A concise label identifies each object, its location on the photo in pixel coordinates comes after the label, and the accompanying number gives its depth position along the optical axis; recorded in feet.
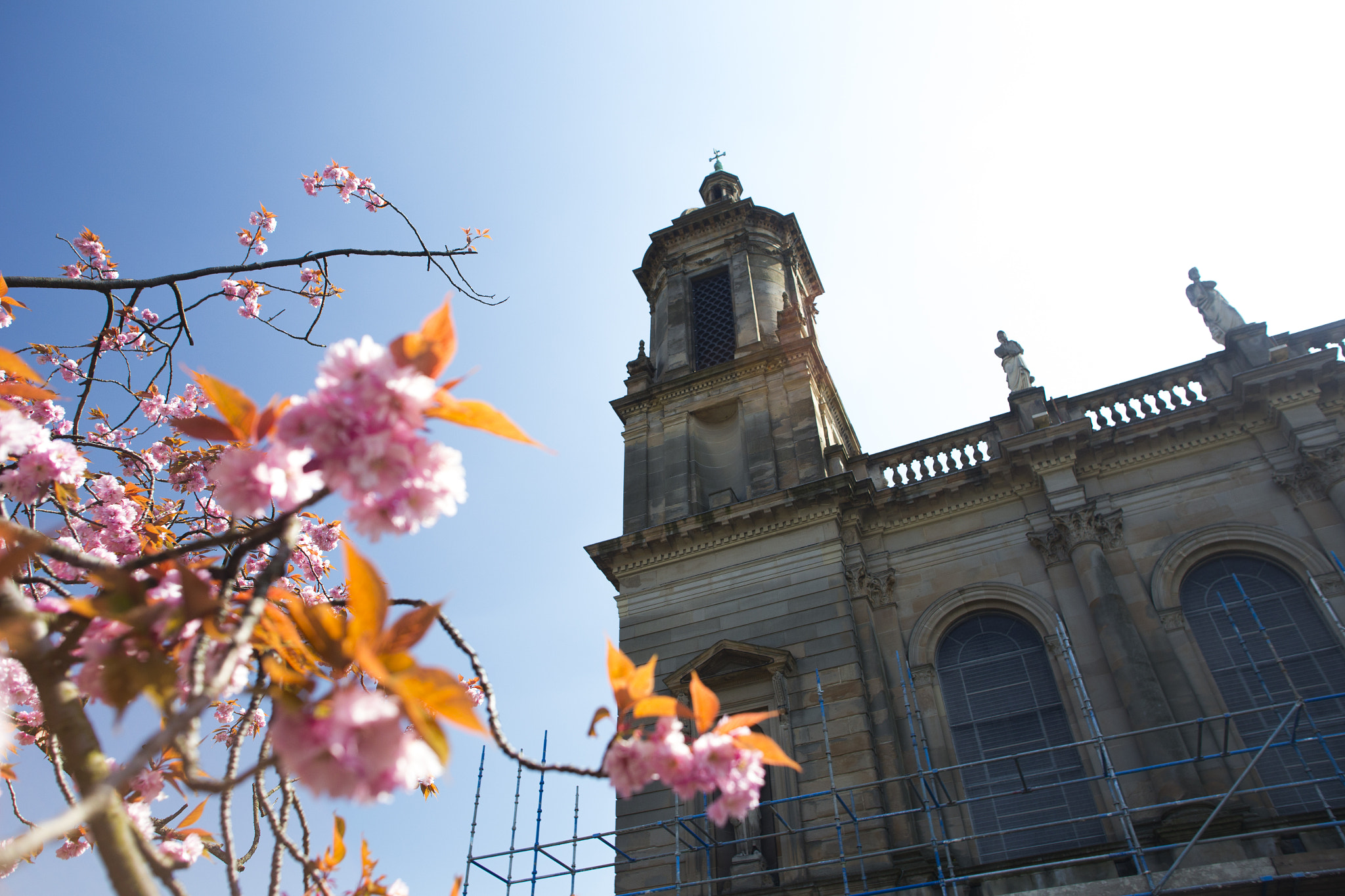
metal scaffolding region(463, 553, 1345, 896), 33.06
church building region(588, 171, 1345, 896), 35.99
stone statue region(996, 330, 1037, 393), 53.31
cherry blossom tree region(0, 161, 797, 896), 7.45
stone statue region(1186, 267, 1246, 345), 50.31
